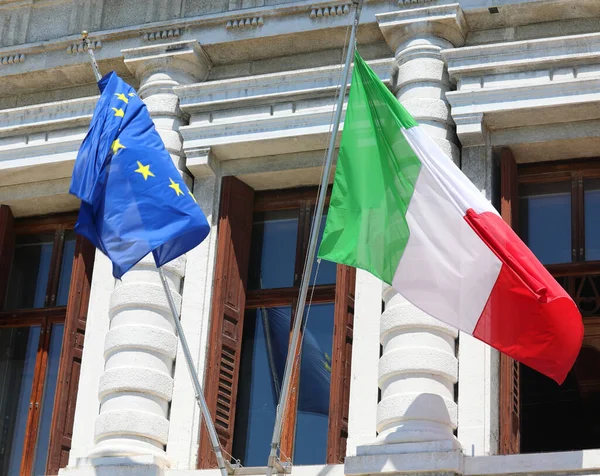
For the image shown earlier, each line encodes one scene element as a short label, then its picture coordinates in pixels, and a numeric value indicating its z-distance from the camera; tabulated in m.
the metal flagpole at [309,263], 15.25
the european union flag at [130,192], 15.92
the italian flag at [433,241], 14.88
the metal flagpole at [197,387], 15.82
